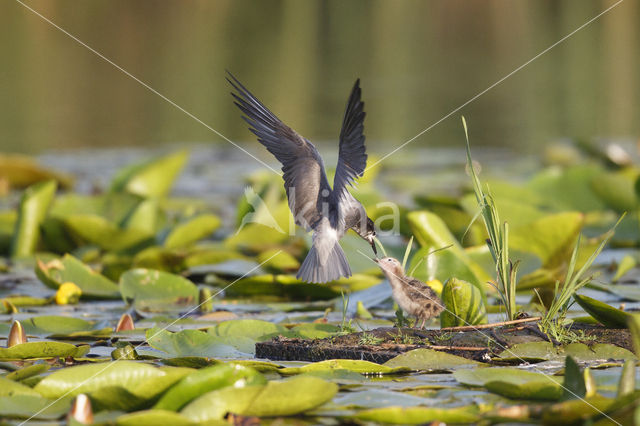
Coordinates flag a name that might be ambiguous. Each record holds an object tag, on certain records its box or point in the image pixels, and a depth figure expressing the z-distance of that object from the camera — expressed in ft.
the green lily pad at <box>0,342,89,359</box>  23.62
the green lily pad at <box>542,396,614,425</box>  17.53
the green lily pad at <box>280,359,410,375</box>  22.15
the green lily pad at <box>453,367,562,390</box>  20.44
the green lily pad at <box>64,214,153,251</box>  41.09
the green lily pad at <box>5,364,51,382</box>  21.24
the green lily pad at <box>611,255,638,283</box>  34.42
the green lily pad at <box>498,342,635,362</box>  23.02
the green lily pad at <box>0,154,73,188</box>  61.67
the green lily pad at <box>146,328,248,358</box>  24.27
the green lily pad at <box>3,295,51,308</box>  32.73
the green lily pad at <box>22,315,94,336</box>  28.37
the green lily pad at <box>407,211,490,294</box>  32.27
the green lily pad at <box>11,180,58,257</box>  40.93
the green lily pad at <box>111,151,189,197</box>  50.11
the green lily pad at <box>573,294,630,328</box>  24.00
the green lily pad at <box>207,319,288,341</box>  26.81
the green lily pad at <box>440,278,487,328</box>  25.44
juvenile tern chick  24.98
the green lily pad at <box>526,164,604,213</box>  48.55
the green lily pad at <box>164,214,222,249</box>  40.83
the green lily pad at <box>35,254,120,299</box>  34.30
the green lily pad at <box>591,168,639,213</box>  45.27
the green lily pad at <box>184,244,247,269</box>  39.32
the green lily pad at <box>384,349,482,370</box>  22.62
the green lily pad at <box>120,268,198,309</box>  33.04
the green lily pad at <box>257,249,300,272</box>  38.24
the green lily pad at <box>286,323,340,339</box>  25.91
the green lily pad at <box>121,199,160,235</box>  42.38
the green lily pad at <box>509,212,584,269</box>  34.55
